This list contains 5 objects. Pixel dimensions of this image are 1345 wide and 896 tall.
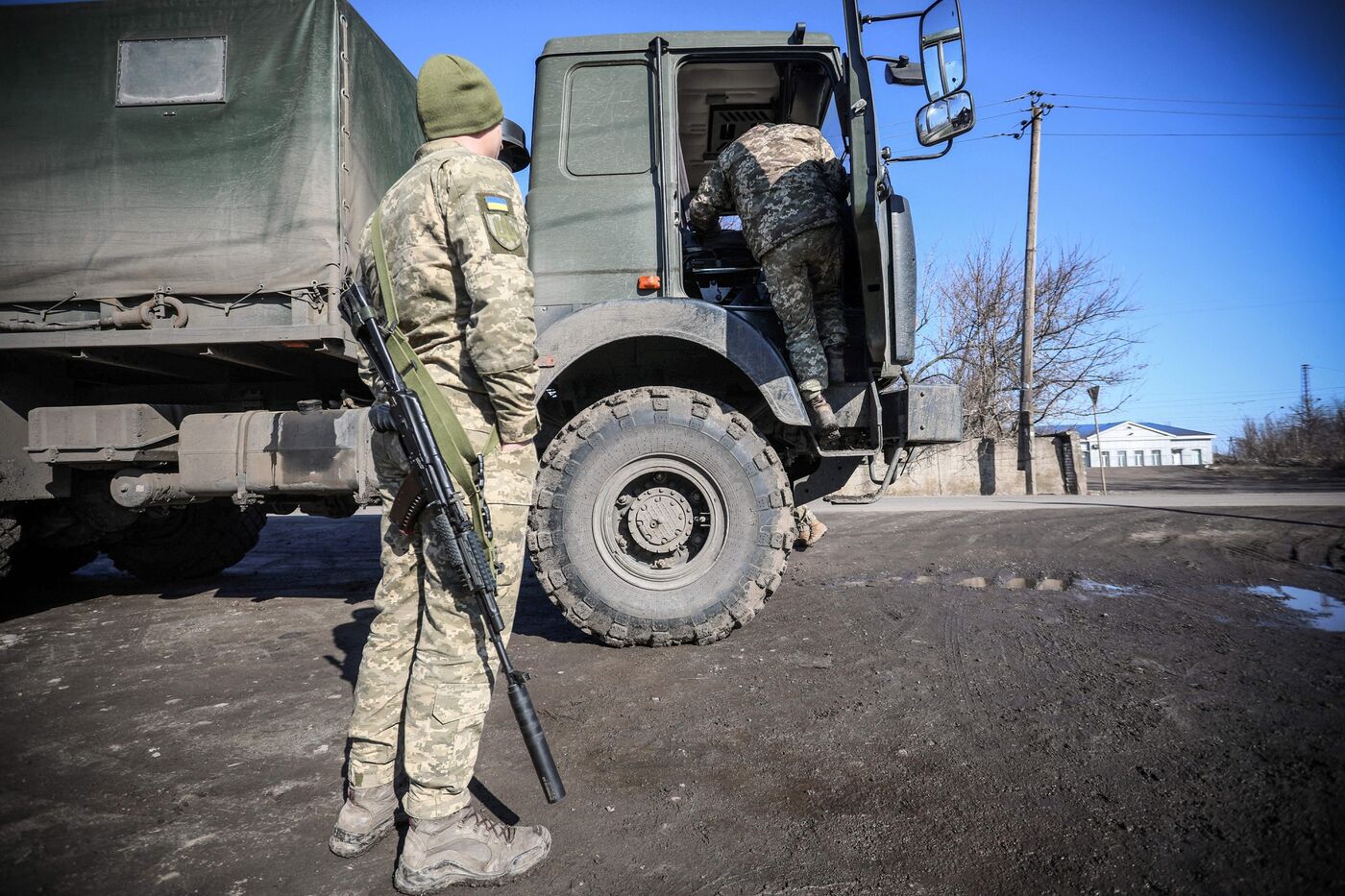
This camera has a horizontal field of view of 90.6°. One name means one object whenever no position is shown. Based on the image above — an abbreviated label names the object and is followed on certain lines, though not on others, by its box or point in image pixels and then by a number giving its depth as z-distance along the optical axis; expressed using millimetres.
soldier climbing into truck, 3172
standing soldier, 1636
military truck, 3178
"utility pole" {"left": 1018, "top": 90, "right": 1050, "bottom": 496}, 13836
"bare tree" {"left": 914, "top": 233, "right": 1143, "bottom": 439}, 17516
